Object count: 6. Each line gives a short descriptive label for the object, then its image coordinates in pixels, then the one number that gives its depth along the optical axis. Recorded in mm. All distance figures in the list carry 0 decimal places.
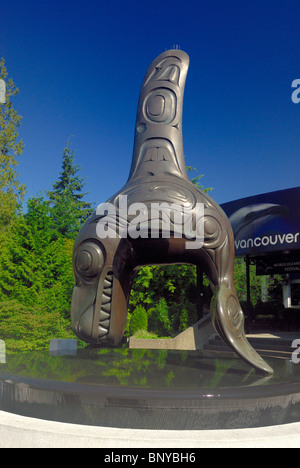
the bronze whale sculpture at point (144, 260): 5961
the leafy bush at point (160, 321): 17844
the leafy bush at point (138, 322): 16906
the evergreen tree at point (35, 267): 14629
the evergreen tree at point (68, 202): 30166
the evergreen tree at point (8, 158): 21875
